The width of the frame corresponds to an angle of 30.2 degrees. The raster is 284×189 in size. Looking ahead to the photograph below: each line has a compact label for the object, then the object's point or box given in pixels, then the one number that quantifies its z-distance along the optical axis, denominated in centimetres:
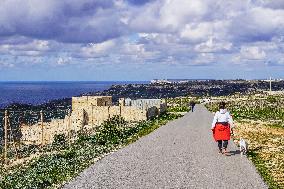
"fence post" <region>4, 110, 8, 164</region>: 1873
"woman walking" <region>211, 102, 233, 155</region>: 1878
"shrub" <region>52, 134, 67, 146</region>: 2627
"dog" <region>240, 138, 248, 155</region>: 1935
